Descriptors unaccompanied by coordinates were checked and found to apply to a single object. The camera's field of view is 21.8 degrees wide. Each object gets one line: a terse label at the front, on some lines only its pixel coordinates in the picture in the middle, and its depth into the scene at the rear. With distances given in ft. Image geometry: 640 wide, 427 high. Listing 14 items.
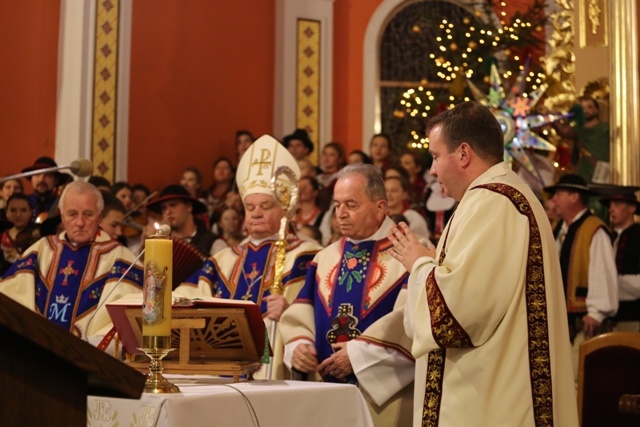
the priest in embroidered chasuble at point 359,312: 24.03
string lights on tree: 63.40
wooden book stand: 19.87
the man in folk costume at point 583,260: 39.72
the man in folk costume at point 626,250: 41.82
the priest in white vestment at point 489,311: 18.17
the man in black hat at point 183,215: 39.94
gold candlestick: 17.00
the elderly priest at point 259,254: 29.01
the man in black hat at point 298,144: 57.36
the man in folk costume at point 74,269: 28.95
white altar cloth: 16.80
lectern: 9.62
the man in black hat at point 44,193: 44.92
